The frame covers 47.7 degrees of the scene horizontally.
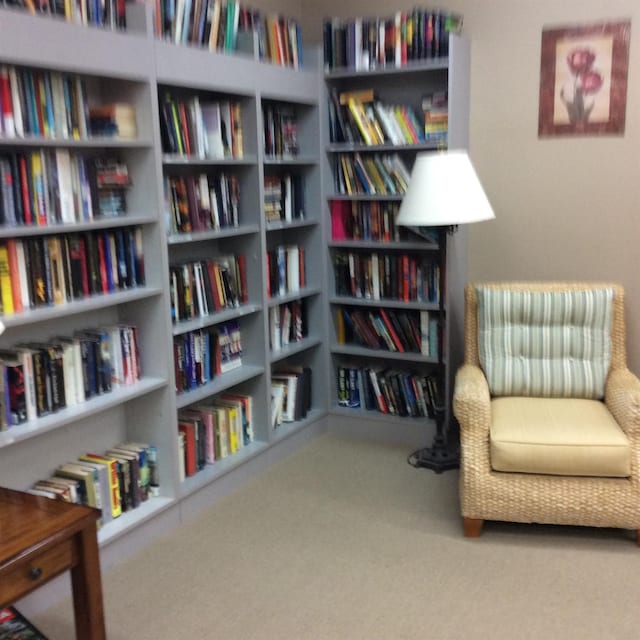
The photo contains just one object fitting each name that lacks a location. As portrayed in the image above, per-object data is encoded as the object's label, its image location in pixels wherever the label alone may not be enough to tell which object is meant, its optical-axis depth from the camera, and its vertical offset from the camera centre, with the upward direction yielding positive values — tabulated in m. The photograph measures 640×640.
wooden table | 1.66 -0.84
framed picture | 3.23 +0.44
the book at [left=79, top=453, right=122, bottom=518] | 2.66 -1.06
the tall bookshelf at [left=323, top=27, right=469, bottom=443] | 3.51 -0.41
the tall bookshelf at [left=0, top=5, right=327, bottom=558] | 2.36 -0.25
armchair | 2.62 -0.92
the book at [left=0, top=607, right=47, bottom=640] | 2.04 -1.23
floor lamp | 2.97 -0.06
